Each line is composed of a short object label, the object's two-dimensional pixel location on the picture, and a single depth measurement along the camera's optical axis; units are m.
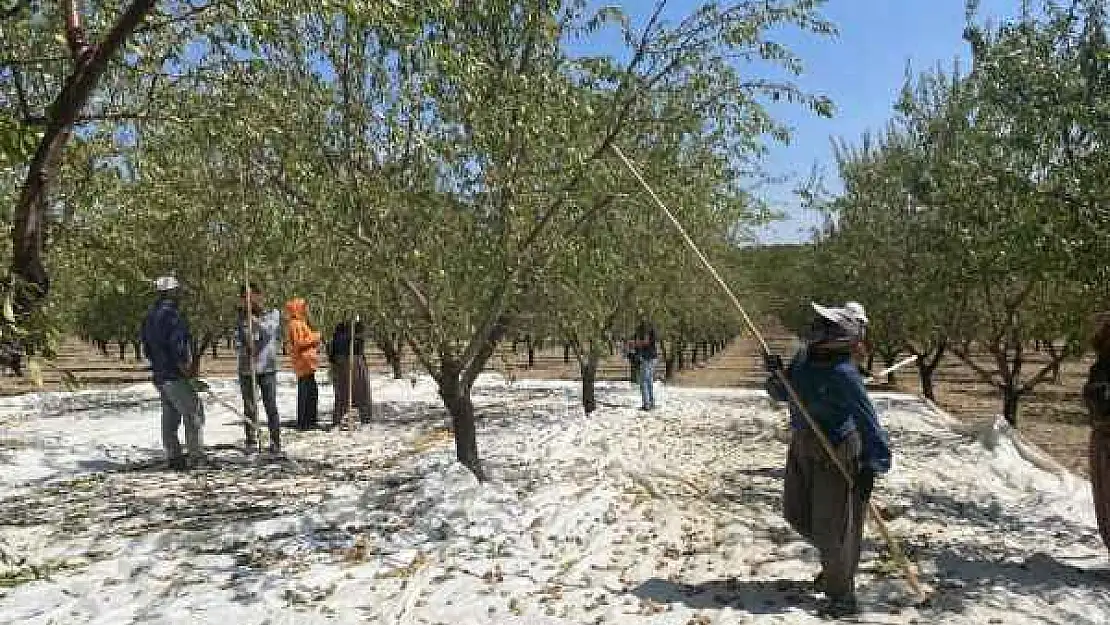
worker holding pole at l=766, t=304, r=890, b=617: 5.02
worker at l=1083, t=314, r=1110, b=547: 5.76
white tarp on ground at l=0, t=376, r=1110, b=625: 5.14
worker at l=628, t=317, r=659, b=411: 15.26
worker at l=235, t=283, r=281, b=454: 10.20
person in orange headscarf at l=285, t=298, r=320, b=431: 11.66
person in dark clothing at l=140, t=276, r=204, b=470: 8.67
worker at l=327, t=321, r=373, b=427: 13.03
